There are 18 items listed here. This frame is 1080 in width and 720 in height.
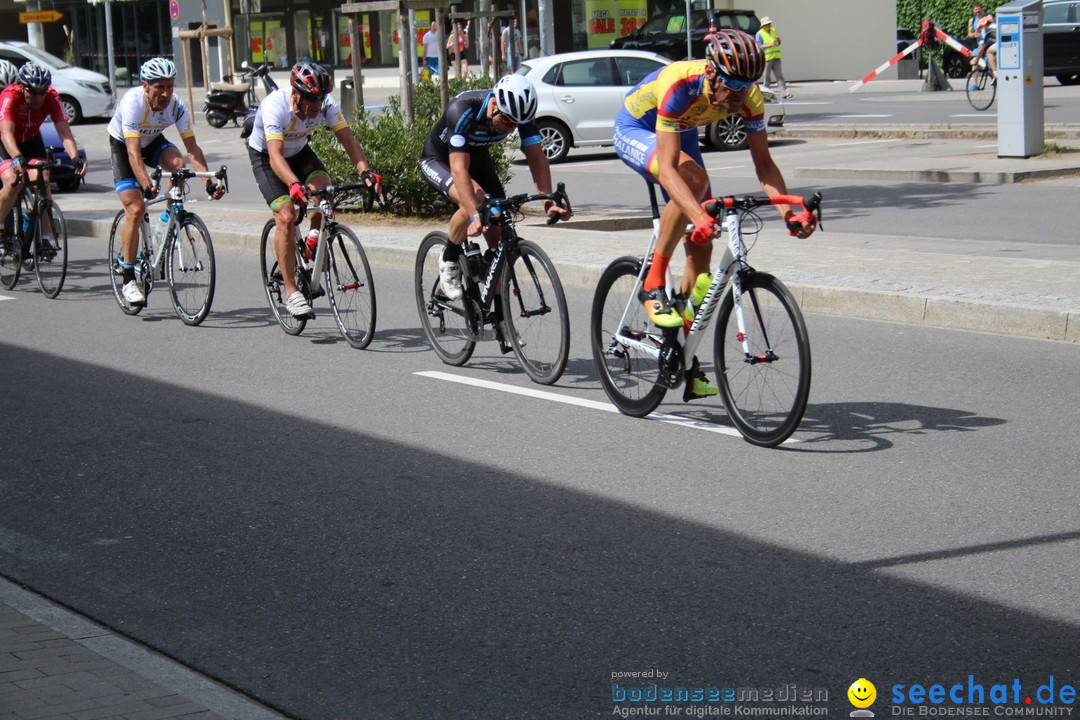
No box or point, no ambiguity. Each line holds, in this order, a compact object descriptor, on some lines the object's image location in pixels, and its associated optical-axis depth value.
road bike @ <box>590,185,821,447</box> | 6.32
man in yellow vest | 33.69
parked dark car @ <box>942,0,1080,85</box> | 32.62
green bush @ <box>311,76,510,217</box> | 15.63
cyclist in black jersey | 7.65
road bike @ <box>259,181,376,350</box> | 9.25
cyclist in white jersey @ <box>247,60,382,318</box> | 9.03
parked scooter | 33.84
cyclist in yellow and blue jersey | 6.30
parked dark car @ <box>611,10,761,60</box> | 36.72
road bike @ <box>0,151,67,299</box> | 12.07
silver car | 23.36
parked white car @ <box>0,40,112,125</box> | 34.06
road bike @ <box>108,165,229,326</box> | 10.32
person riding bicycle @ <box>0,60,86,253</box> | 11.27
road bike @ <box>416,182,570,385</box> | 7.88
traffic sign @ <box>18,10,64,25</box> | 41.59
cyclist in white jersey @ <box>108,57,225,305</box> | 10.12
